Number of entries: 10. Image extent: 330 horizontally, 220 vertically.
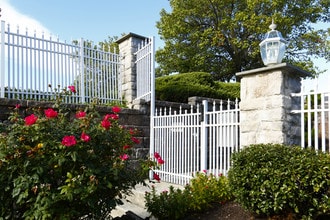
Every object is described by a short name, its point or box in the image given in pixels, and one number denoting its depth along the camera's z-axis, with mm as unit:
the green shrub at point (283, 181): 2977
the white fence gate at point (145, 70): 7061
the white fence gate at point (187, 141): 4875
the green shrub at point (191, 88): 8625
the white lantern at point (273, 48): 4086
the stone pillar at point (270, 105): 3814
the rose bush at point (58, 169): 2908
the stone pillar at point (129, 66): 7727
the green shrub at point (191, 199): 3738
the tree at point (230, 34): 16234
